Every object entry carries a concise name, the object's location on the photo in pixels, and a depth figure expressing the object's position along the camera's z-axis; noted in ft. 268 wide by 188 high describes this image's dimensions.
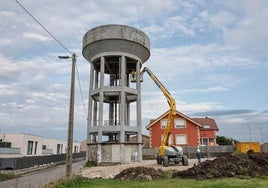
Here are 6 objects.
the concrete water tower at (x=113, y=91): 88.45
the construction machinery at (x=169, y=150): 76.75
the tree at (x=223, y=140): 170.05
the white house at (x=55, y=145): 175.52
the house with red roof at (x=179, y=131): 126.31
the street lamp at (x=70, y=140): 40.04
